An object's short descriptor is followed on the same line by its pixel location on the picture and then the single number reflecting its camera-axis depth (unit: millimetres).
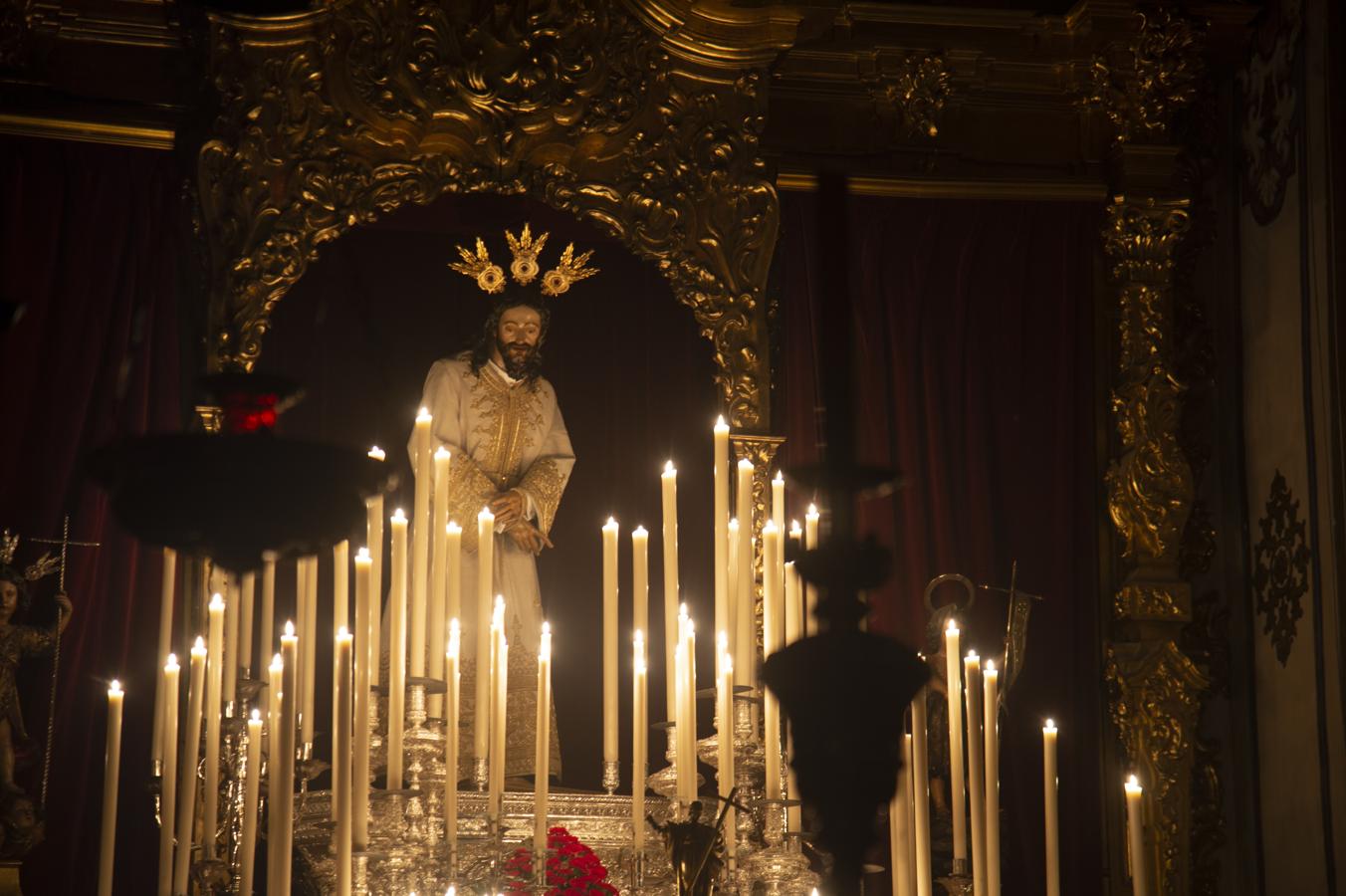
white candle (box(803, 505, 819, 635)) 4301
